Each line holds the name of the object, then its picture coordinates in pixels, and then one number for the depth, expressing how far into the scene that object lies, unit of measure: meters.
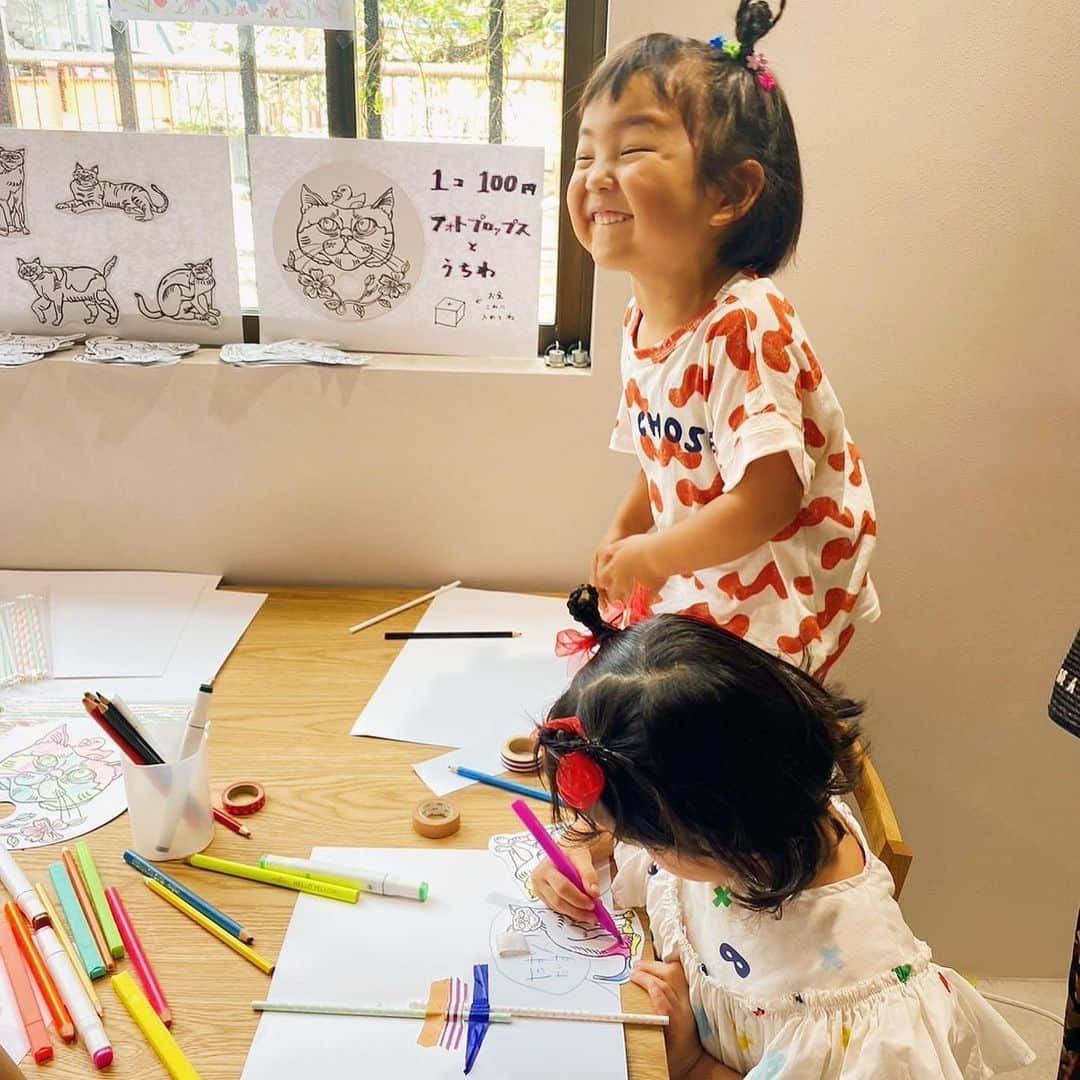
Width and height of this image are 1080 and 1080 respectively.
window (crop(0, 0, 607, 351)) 1.23
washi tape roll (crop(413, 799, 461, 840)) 0.85
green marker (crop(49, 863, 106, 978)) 0.70
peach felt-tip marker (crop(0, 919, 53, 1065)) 0.64
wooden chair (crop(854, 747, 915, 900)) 0.81
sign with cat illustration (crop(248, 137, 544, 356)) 1.24
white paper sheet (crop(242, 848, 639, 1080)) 0.64
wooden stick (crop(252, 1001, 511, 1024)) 0.67
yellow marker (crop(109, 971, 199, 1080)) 0.63
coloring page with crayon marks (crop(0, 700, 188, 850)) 0.85
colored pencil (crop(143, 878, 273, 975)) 0.71
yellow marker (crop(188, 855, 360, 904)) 0.78
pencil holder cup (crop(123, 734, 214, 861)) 0.79
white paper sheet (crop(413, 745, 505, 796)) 0.92
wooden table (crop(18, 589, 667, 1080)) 0.66
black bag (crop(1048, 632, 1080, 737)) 0.85
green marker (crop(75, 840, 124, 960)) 0.72
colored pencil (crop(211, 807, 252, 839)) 0.85
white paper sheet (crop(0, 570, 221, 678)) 1.11
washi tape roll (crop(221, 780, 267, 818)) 0.87
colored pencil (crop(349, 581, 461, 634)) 1.22
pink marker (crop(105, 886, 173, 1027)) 0.67
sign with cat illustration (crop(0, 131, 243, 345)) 1.25
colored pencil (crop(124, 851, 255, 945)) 0.74
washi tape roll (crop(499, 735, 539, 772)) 0.94
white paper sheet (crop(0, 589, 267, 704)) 1.05
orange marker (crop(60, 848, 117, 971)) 0.71
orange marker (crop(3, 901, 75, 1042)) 0.66
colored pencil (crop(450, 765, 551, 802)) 0.91
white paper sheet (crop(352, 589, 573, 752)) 1.00
